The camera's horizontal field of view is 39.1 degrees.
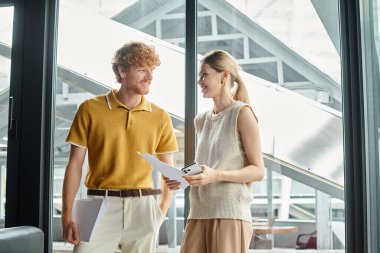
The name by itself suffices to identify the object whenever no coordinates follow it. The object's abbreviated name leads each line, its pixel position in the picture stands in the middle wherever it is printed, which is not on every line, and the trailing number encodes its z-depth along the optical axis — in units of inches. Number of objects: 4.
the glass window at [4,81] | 129.9
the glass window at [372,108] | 95.0
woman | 86.2
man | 94.3
